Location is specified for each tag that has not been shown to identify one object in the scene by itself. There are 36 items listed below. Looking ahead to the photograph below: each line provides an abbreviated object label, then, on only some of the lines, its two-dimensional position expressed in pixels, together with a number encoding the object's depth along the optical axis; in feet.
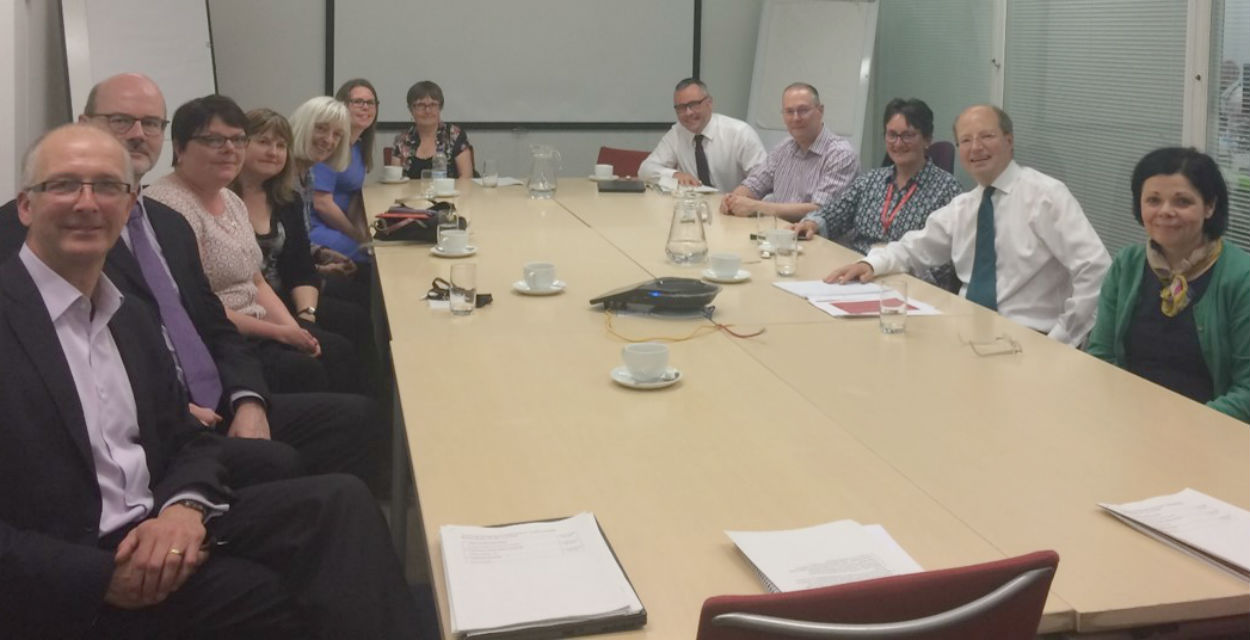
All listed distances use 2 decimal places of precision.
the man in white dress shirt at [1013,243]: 10.17
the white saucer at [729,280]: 10.16
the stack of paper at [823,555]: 4.36
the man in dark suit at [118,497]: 5.35
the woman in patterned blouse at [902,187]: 12.82
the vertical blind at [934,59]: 18.22
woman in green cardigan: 7.98
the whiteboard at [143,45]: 16.65
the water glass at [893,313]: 8.20
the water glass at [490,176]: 17.42
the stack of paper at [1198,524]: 4.57
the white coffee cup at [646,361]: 6.81
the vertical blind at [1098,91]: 13.76
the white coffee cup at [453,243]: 11.38
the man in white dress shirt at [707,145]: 18.34
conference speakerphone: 8.71
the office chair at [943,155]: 15.25
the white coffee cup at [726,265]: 10.17
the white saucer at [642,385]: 6.82
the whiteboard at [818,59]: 21.27
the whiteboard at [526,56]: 21.76
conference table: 4.59
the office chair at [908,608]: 3.34
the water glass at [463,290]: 8.82
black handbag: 12.17
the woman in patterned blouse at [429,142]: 18.94
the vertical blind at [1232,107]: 12.34
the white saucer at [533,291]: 9.53
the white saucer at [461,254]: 11.36
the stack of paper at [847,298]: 8.95
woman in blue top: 15.20
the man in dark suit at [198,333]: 7.72
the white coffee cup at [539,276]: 9.56
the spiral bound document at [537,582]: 4.03
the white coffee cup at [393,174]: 18.04
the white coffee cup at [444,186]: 16.53
